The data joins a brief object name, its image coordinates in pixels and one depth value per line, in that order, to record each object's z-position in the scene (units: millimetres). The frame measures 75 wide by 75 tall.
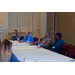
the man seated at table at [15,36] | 7866
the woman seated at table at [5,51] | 2129
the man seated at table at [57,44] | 5021
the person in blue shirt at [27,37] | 6703
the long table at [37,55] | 2905
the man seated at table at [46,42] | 5421
